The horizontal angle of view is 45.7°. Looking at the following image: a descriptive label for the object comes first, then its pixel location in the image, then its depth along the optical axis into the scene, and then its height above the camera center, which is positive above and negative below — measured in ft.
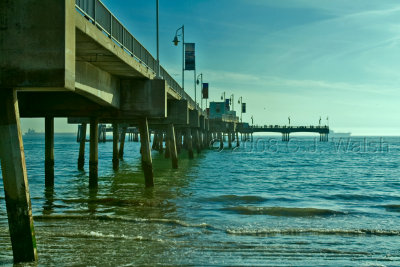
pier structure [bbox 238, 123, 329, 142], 608.43 -1.58
